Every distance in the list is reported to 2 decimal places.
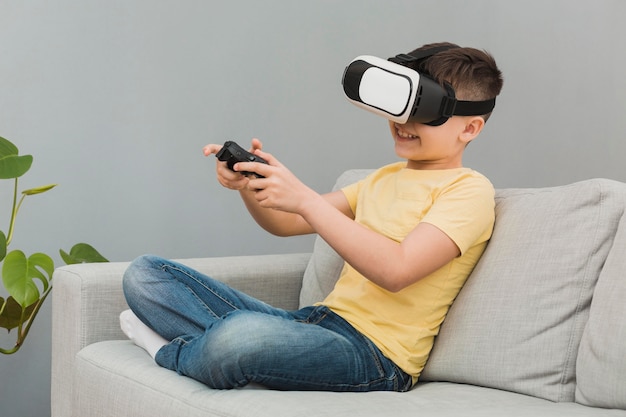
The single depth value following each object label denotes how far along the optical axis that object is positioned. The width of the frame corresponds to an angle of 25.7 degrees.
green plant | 2.71
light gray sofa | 2.03
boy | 2.11
